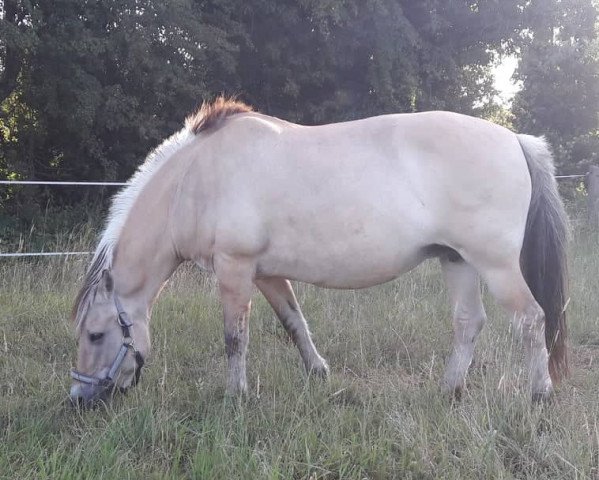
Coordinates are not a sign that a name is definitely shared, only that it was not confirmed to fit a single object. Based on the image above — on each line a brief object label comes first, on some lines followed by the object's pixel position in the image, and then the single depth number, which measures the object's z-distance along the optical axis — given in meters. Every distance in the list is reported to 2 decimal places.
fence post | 9.43
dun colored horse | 3.36
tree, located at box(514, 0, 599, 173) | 16.34
